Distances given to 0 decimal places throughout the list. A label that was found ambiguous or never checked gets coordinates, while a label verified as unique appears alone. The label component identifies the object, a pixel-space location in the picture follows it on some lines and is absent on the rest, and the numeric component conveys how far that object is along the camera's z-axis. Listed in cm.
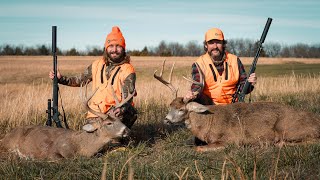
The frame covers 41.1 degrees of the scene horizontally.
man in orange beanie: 696
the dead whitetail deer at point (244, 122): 612
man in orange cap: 761
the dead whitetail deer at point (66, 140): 599
